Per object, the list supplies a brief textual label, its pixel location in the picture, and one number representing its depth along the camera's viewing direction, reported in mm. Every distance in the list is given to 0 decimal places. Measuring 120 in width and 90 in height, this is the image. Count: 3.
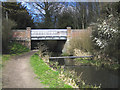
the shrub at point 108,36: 8422
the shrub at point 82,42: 12064
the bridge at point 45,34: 16422
